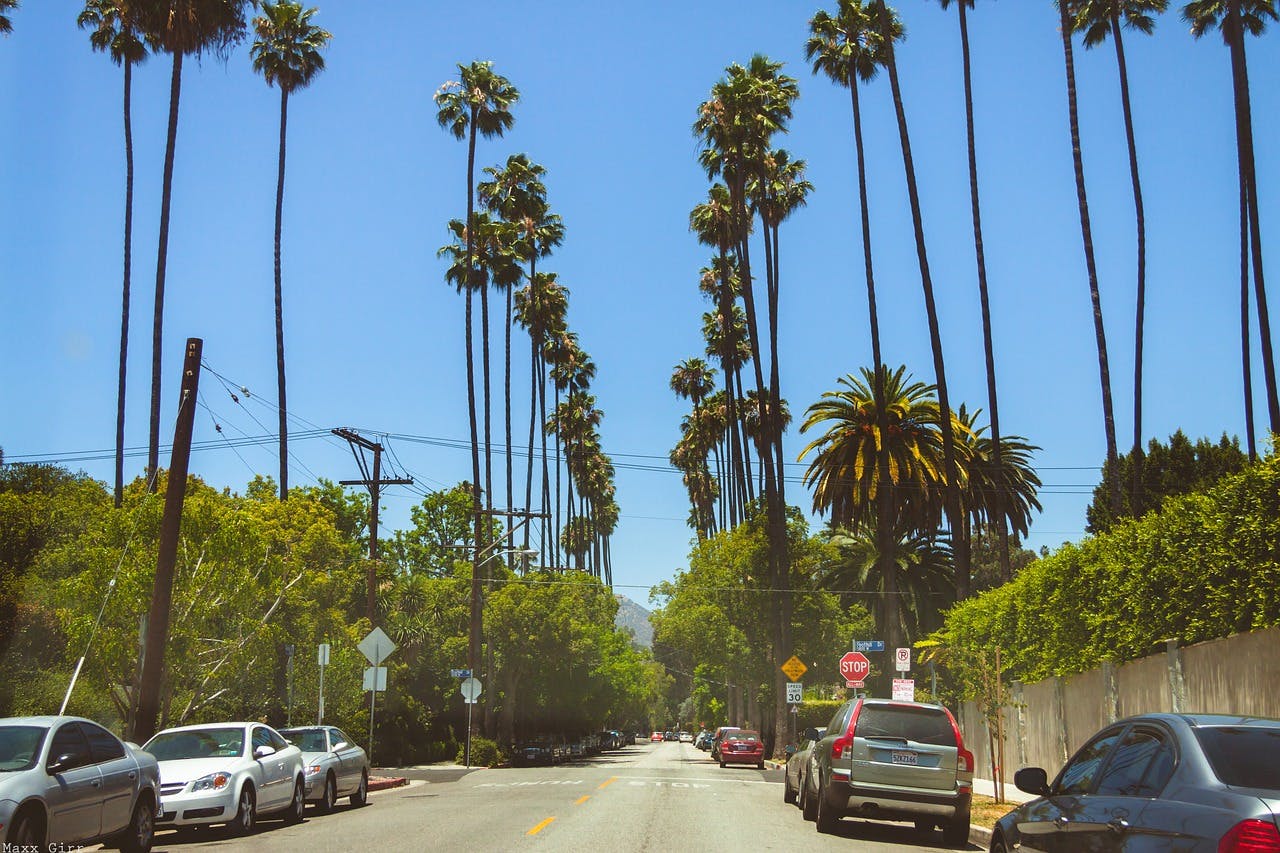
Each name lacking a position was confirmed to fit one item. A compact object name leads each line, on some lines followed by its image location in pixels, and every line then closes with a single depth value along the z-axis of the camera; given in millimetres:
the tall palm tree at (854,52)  41281
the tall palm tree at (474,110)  51406
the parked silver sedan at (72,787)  10172
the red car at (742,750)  46531
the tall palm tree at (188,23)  30109
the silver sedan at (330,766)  19938
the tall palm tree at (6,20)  33219
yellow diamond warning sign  44375
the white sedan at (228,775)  15555
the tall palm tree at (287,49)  44469
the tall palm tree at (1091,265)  33281
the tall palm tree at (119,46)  41625
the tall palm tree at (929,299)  35656
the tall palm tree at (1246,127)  28547
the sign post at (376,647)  28453
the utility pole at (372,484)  40594
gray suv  15383
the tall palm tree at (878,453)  43000
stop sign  32750
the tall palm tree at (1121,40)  34812
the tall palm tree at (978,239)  35625
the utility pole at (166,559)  20656
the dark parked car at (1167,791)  5078
